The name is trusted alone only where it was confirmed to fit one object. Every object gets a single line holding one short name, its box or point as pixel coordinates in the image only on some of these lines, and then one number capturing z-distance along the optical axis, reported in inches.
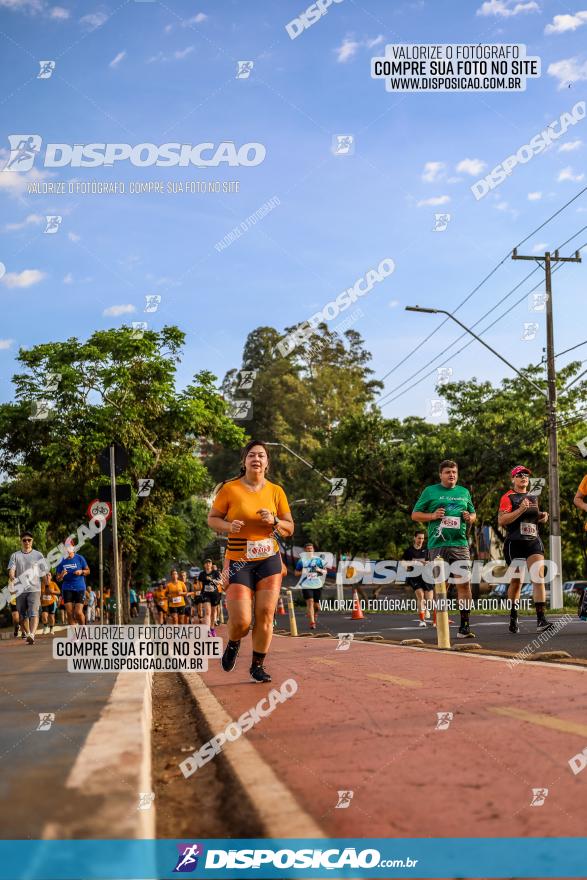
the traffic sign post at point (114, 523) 576.4
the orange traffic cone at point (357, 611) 1010.2
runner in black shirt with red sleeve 485.7
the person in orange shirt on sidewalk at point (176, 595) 909.2
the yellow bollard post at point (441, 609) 404.5
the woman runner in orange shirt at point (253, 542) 310.0
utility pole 964.2
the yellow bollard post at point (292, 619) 630.5
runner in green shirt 464.4
